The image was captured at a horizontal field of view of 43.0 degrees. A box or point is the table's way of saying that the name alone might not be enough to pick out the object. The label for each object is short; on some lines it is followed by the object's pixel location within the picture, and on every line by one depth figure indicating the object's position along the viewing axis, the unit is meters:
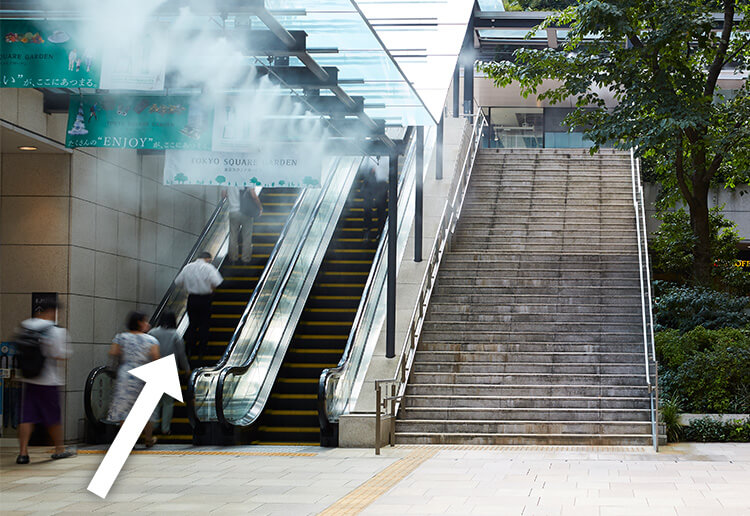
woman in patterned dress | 7.81
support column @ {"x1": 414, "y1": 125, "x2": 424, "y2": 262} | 15.40
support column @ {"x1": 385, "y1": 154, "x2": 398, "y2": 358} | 12.52
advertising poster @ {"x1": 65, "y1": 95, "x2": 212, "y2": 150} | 9.77
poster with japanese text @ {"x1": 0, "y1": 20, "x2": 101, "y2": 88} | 7.74
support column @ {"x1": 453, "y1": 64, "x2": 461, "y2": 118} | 22.52
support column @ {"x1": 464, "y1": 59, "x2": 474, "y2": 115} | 24.56
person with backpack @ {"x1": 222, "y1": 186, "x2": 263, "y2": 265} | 14.64
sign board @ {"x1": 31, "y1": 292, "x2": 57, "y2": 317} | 11.23
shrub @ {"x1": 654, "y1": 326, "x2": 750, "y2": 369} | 13.66
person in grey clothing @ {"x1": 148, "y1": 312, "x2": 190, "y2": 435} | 10.75
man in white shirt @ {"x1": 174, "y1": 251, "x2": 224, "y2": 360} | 12.35
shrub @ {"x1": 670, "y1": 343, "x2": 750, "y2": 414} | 12.62
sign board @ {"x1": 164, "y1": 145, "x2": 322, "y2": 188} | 11.01
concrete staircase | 11.79
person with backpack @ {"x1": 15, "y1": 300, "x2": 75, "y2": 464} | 8.59
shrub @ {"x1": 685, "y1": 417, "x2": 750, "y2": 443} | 11.93
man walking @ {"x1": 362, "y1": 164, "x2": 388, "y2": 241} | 16.09
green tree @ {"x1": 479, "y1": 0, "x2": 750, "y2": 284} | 13.63
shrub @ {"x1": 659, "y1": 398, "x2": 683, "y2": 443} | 11.73
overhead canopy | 7.60
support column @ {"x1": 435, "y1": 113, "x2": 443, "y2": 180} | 18.61
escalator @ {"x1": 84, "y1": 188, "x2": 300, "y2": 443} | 11.27
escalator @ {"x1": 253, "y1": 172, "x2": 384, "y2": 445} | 12.13
